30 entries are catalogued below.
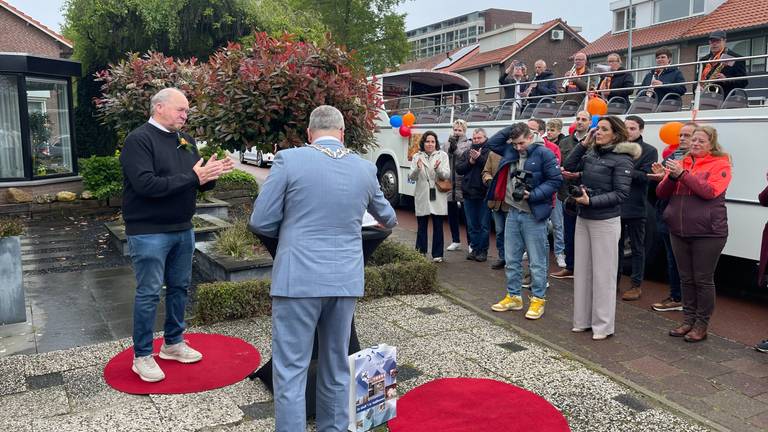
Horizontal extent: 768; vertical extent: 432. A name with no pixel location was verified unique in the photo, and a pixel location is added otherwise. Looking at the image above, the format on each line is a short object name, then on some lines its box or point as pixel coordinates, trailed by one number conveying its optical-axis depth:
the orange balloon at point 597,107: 8.41
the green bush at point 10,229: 5.62
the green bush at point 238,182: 14.58
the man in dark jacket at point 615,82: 9.12
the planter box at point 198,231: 9.01
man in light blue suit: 3.10
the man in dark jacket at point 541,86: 10.85
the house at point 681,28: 27.44
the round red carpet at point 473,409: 3.79
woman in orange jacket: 5.31
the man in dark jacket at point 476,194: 8.66
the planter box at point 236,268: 6.57
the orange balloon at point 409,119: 12.88
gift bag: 3.53
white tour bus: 6.62
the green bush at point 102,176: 13.26
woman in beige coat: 8.64
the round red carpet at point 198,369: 4.27
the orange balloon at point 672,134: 7.04
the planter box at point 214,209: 11.37
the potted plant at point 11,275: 5.61
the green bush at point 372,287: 5.70
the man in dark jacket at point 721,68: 7.77
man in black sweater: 4.19
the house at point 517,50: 42.12
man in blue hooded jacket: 5.99
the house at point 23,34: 26.02
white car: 27.28
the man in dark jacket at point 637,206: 6.74
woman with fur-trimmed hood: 5.44
